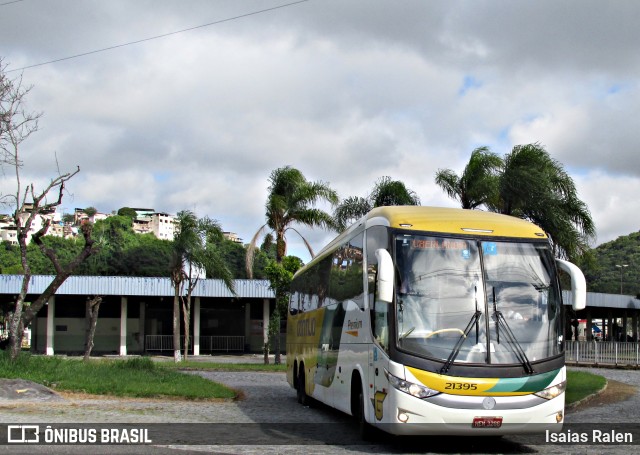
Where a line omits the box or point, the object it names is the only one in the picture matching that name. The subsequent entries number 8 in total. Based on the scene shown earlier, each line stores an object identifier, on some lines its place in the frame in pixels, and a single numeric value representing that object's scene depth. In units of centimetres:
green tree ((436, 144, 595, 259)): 1880
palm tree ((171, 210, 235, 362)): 3419
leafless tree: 1981
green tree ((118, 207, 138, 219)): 17362
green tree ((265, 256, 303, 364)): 3231
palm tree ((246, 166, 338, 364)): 3347
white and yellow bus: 984
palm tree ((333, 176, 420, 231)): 2616
